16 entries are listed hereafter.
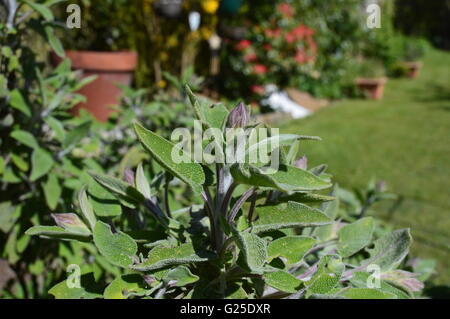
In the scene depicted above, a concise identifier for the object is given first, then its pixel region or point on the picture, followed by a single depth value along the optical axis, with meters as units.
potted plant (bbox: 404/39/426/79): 10.96
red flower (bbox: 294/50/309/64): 6.83
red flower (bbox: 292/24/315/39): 6.83
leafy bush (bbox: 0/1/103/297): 1.45
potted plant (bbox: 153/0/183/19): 5.45
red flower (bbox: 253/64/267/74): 6.61
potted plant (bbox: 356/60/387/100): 8.76
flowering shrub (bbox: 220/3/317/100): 6.62
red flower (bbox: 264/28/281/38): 6.62
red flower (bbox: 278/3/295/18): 6.71
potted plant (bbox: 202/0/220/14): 5.89
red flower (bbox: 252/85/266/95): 6.64
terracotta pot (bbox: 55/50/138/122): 4.62
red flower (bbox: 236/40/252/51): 6.63
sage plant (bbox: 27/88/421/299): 0.73
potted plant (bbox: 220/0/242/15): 6.21
